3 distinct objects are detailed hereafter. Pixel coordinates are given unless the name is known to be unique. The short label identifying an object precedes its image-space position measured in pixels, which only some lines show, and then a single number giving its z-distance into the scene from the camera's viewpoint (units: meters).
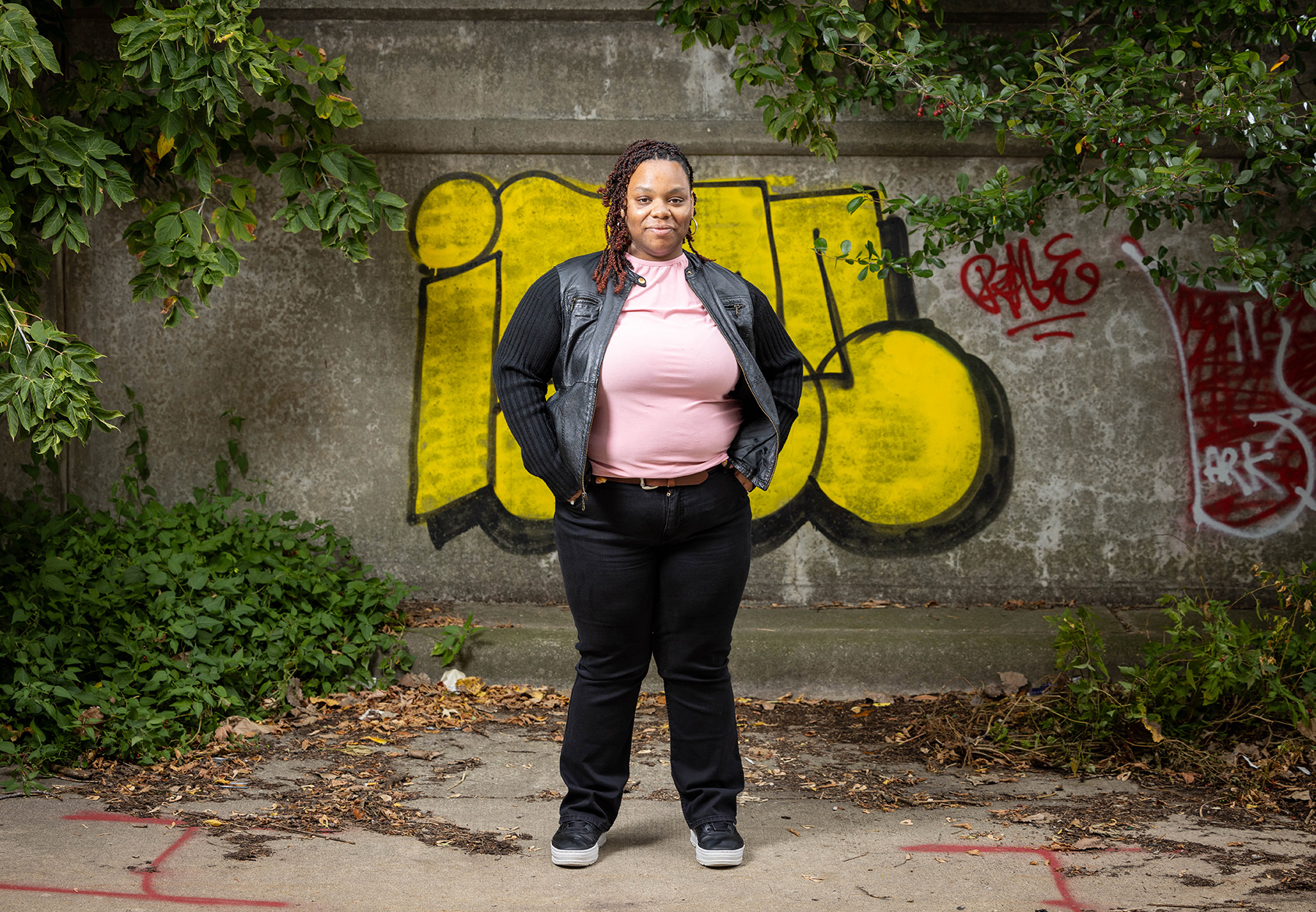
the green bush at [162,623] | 3.99
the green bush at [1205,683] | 3.91
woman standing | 2.99
